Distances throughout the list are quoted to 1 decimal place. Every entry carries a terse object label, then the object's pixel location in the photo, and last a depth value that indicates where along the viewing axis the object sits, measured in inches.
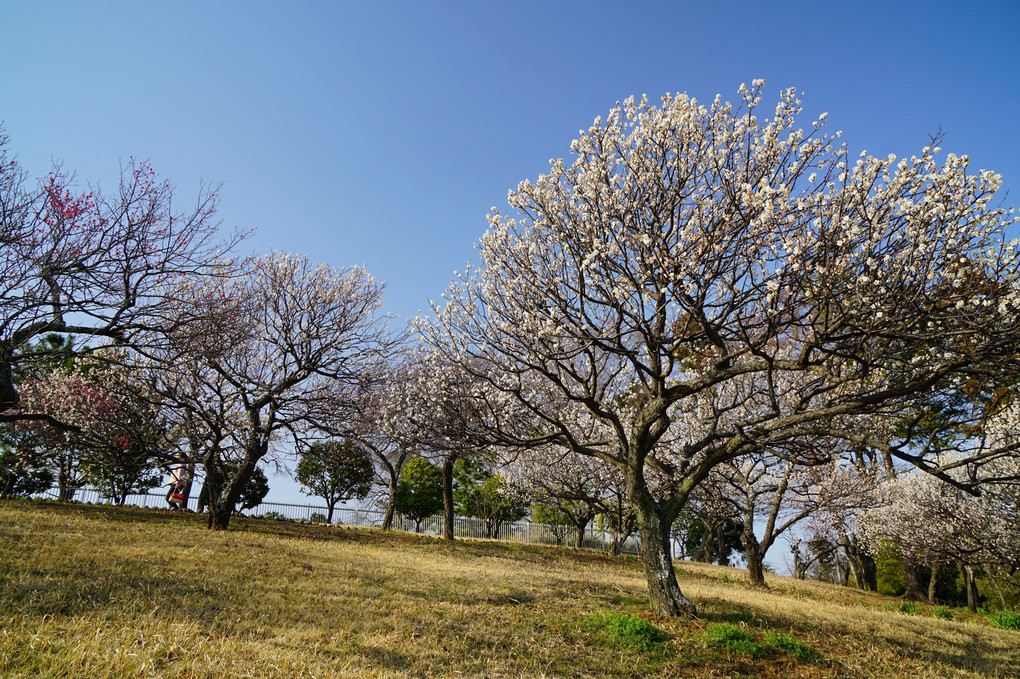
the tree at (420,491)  1230.3
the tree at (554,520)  1186.6
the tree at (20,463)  783.1
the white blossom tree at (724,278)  259.9
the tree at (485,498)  1175.0
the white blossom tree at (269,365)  573.3
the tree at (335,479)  1119.6
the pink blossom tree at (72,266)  380.5
